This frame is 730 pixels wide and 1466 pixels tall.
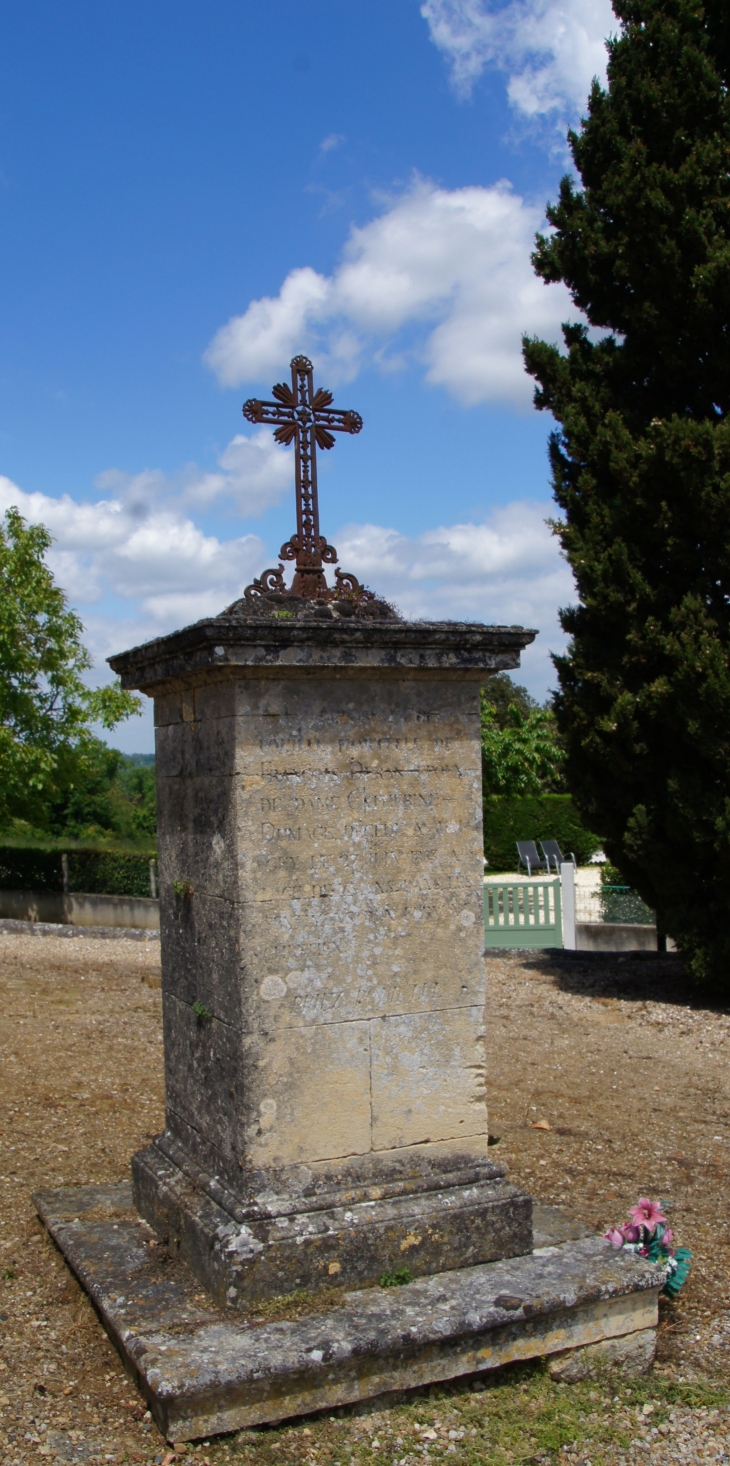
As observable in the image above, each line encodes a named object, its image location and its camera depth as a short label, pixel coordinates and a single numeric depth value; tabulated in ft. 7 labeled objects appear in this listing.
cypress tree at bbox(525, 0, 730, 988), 29.71
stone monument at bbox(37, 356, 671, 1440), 11.35
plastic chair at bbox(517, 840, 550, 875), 69.88
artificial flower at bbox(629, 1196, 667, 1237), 13.07
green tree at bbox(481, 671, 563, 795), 86.43
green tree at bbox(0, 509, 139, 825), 49.83
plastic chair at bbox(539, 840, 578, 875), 73.99
